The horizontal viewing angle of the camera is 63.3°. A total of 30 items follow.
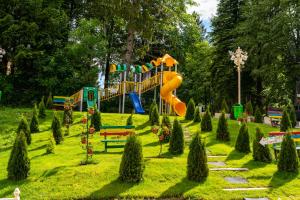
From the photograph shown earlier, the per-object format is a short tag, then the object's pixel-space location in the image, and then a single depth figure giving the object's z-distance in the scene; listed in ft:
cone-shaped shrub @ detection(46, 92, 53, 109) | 53.01
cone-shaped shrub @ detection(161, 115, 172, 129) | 33.54
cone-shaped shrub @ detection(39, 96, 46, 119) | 43.48
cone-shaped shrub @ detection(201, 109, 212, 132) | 38.40
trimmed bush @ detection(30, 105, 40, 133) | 37.18
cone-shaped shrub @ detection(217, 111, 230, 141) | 34.69
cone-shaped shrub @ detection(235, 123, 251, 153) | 30.32
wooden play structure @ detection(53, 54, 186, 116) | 50.83
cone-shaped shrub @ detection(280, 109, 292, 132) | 40.73
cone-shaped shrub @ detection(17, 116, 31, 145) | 30.63
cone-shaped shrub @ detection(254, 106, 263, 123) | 49.61
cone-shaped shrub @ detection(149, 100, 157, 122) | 40.92
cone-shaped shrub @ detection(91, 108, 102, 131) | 37.32
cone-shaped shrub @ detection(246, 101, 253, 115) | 53.98
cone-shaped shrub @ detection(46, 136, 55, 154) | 27.92
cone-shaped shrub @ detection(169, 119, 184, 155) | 28.61
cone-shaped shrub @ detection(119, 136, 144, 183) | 21.68
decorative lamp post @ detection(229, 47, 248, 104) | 49.61
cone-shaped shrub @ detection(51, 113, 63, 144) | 31.78
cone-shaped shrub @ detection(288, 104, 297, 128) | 46.95
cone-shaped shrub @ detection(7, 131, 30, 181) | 21.66
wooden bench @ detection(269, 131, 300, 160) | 28.45
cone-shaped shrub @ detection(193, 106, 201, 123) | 43.88
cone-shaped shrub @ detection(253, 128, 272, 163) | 27.69
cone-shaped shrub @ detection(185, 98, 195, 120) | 45.78
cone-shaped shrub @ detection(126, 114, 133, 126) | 37.48
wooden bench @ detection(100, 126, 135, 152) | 29.50
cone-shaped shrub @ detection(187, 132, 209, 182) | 22.48
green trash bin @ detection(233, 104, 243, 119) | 47.20
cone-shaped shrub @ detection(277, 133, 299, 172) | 24.91
